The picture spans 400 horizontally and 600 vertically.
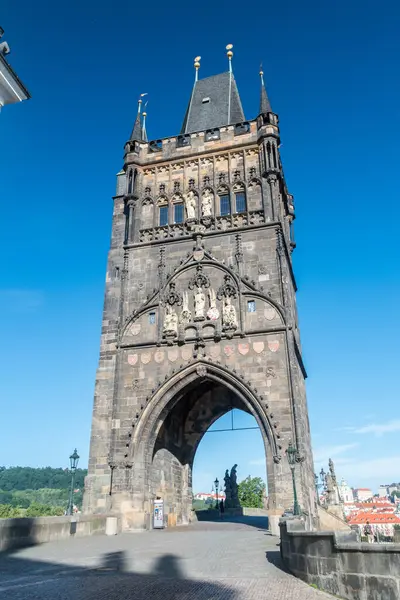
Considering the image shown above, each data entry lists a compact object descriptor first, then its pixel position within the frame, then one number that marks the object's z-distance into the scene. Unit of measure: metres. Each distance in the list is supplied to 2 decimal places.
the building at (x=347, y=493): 181.38
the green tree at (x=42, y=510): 64.74
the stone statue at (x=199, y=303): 19.03
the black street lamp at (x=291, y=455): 13.91
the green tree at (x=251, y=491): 56.81
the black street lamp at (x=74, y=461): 18.80
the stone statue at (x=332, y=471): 31.64
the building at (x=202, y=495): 141.12
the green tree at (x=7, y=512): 59.05
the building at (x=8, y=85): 8.07
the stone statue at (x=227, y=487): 33.22
